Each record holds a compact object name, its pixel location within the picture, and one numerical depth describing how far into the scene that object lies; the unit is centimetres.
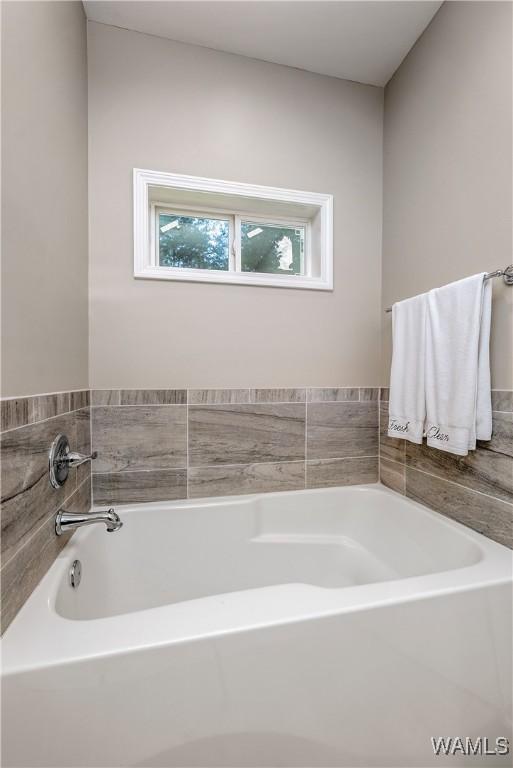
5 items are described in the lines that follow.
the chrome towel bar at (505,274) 117
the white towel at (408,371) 148
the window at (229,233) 164
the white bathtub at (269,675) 71
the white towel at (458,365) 122
